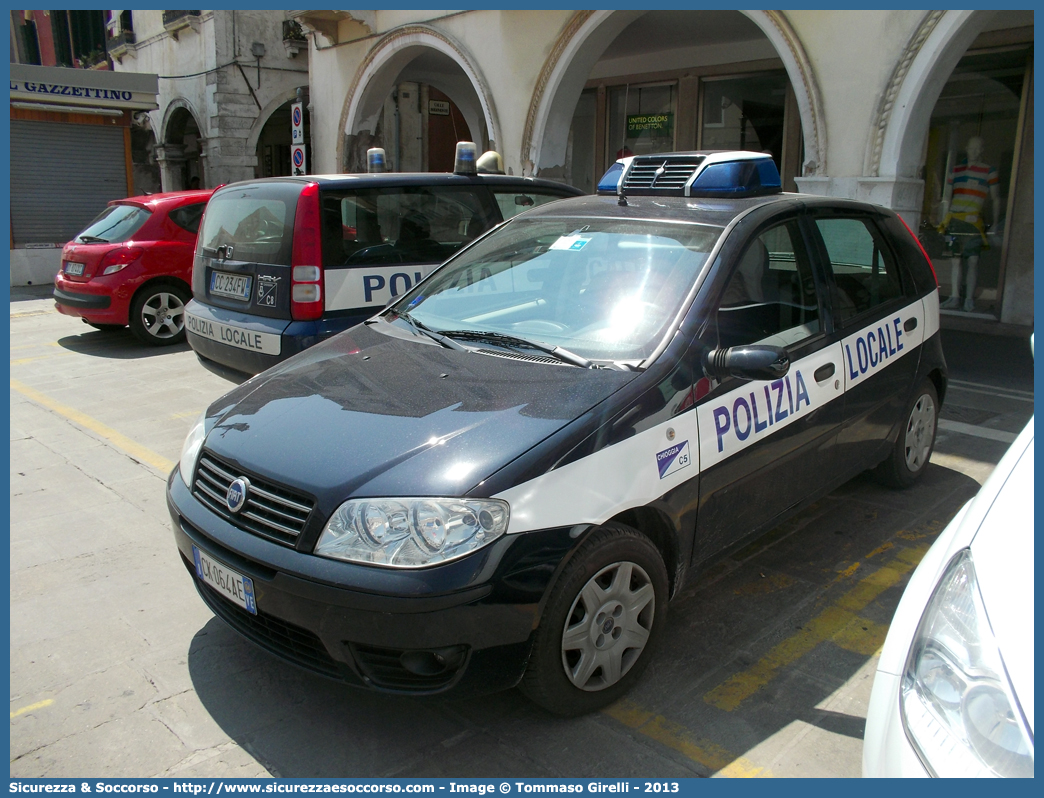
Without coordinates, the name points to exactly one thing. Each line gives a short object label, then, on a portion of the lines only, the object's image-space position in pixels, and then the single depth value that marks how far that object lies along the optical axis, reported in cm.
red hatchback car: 869
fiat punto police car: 238
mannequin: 1000
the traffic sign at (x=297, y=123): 1200
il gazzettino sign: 1488
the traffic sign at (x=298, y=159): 1156
